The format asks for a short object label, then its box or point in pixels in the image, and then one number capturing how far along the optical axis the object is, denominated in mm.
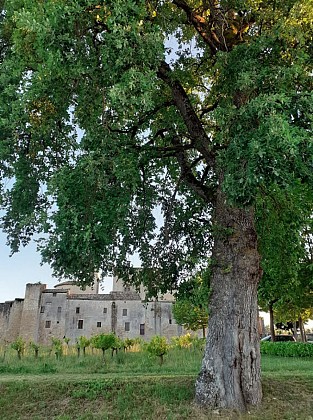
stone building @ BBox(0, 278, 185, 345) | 34969
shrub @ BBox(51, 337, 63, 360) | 16969
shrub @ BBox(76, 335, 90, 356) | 18281
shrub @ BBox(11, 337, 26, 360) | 17388
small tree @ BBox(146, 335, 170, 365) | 14273
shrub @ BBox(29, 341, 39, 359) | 17344
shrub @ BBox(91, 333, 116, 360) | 16969
